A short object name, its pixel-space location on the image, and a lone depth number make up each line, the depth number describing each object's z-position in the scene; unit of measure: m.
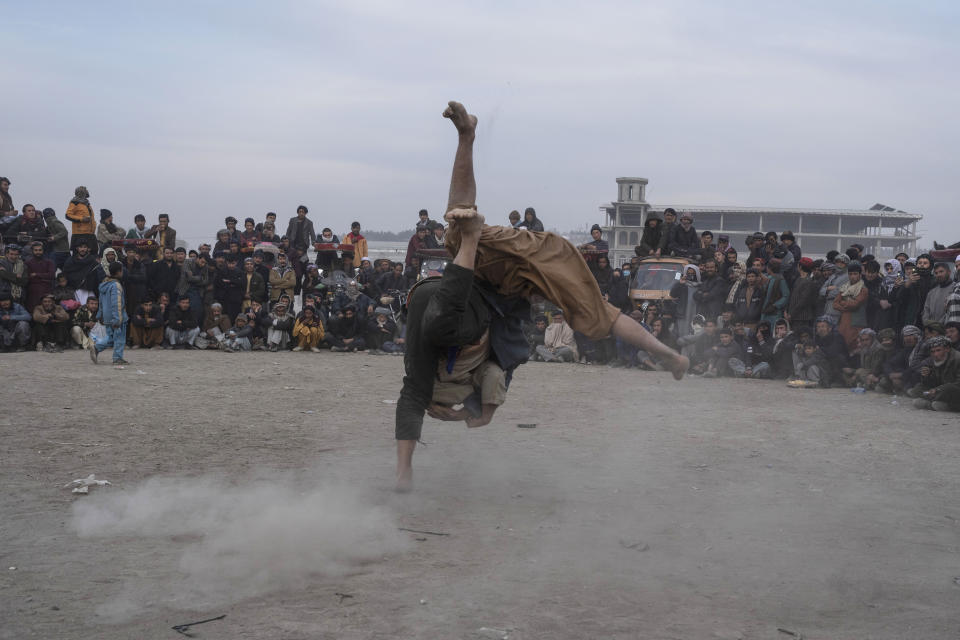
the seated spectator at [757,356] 12.46
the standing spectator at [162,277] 15.35
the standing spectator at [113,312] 12.07
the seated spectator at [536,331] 15.25
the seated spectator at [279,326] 15.35
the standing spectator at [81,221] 15.46
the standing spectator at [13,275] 14.11
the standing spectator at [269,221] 17.18
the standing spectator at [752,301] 12.82
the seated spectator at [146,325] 14.86
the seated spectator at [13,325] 13.98
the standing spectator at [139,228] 16.23
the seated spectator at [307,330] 15.36
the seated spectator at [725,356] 12.75
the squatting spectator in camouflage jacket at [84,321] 14.57
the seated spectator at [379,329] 15.62
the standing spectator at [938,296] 10.73
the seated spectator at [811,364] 11.58
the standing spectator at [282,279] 15.93
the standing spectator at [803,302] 12.36
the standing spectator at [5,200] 15.30
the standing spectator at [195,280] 15.55
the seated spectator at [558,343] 14.64
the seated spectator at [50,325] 14.22
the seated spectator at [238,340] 15.16
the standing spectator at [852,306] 11.87
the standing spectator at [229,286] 15.77
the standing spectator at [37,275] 14.61
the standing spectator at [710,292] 13.38
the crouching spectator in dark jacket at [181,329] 15.20
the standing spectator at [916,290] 11.36
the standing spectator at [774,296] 12.74
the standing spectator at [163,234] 16.22
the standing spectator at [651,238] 15.22
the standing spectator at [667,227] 15.04
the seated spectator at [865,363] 11.05
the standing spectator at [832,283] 12.41
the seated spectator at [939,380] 9.19
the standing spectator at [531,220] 14.84
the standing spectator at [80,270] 15.07
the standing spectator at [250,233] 16.83
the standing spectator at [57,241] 15.38
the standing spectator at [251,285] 15.73
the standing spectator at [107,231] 15.98
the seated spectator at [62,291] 14.77
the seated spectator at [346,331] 15.57
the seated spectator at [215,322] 15.53
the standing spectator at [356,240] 17.86
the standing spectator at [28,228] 15.31
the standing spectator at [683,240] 14.96
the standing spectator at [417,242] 16.27
